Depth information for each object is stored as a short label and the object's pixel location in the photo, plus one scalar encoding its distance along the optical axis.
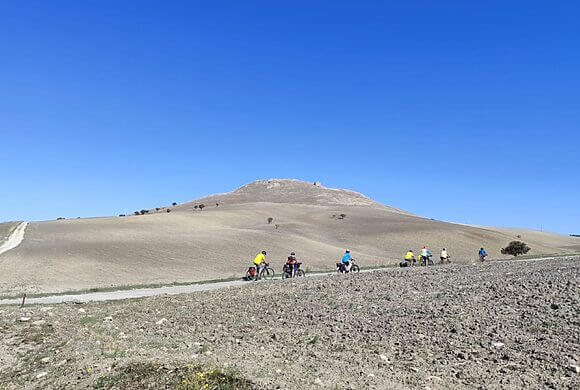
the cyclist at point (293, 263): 32.34
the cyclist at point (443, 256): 43.81
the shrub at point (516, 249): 66.03
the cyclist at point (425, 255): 41.66
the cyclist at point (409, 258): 39.81
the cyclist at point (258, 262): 32.09
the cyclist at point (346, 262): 33.97
